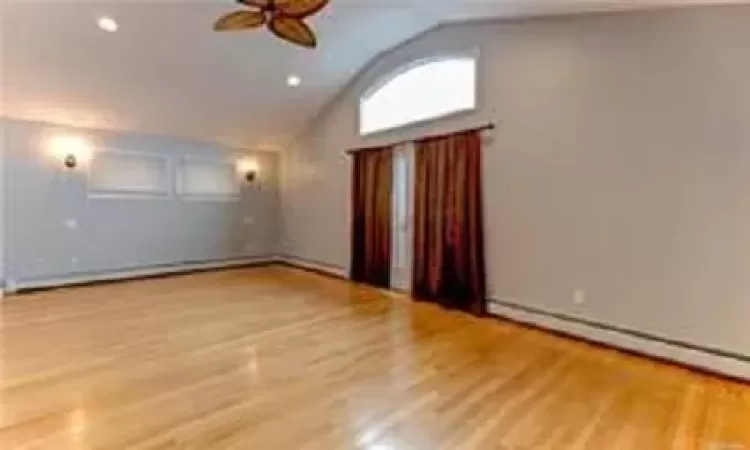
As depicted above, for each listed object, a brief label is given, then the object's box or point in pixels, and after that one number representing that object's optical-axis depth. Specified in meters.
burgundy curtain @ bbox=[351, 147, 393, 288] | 7.90
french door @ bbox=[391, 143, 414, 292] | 7.53
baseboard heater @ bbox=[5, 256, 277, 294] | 7.29
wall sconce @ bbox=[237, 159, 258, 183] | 10.07
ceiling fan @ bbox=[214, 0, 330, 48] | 4.09
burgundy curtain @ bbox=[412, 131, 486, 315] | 6.23
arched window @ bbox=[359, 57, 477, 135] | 6.62
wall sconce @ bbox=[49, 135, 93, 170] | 7.58
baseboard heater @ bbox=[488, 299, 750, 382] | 4.15
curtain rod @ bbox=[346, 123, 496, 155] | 6.13
